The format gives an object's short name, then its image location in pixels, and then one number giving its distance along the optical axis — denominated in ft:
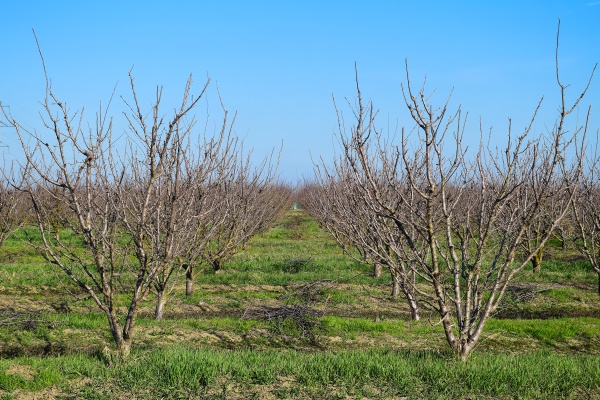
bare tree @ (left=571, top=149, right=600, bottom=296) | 27.18
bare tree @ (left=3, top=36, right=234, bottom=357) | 16.93
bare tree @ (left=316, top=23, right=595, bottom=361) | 16.16
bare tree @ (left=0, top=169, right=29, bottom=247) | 33.80
